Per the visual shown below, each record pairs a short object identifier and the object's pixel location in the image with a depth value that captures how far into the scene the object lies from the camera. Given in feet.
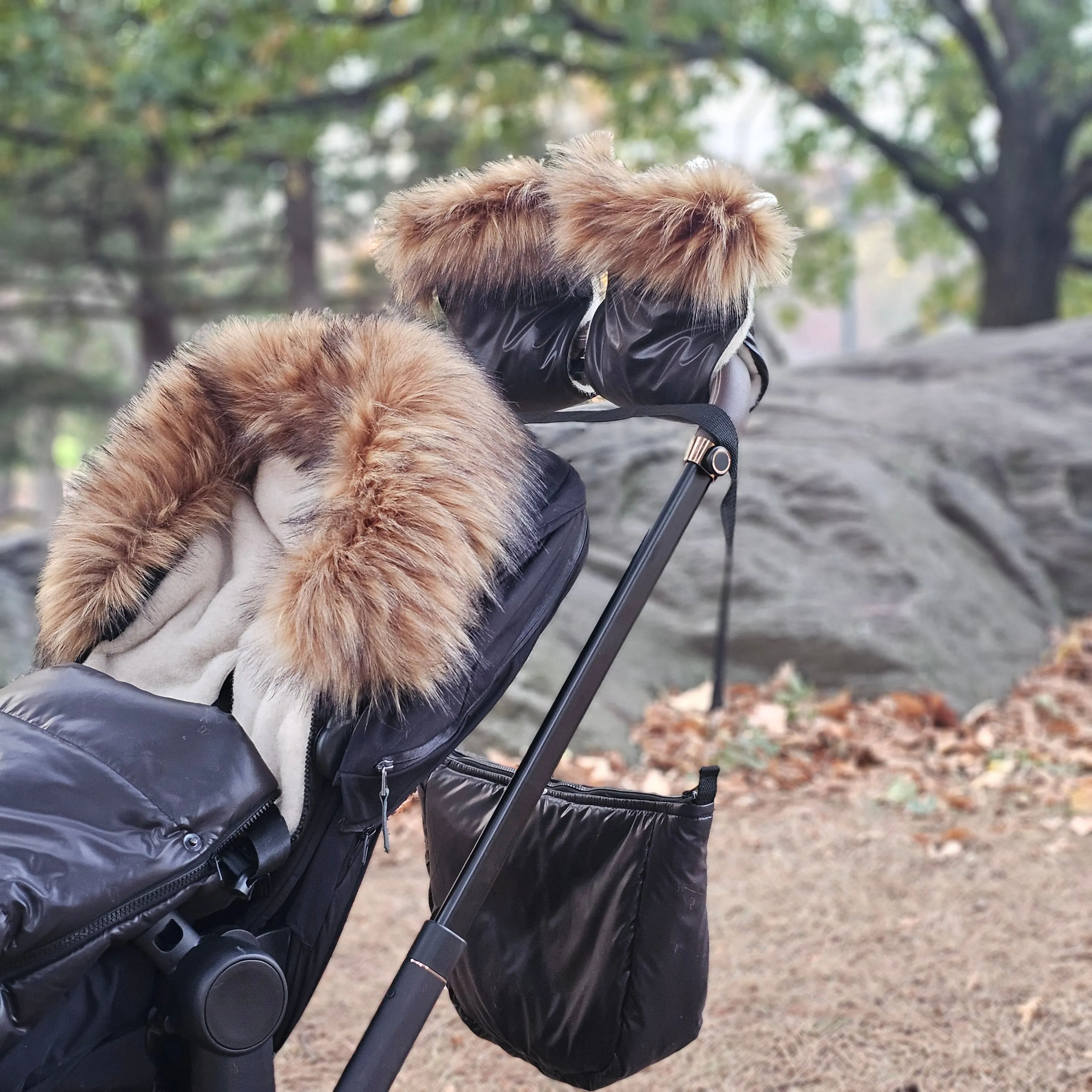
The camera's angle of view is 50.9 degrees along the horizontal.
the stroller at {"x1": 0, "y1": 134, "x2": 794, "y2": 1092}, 4.77
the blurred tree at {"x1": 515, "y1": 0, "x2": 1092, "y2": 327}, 28.22
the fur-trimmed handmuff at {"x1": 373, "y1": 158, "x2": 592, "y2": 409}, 6.73
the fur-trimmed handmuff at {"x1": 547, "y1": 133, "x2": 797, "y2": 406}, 6.05
